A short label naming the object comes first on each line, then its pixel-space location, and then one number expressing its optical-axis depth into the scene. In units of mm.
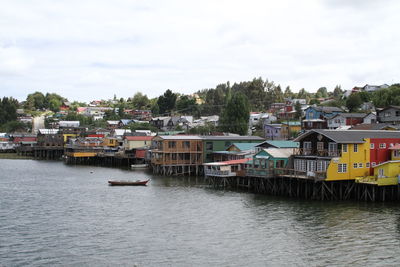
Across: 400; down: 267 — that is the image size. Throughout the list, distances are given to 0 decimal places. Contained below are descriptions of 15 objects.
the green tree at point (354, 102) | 108062
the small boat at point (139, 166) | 90562
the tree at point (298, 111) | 122694
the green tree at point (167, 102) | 174500
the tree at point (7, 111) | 174000
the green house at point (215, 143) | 79188
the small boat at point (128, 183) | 63531
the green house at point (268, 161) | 54669
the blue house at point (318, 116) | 97512
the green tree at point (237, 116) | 107788
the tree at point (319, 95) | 190450
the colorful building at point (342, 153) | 48938
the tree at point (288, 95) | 186750
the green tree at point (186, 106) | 168750
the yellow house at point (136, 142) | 99625
